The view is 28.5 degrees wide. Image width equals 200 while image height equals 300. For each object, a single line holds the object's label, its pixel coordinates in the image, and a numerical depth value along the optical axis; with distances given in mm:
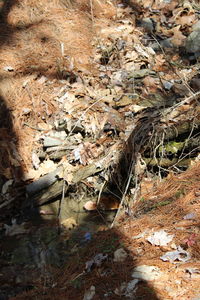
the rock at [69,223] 4402
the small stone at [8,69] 5898
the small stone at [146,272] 2812
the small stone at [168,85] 5363
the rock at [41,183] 4777
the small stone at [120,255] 3146
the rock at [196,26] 6438
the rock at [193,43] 6027
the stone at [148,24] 6744
